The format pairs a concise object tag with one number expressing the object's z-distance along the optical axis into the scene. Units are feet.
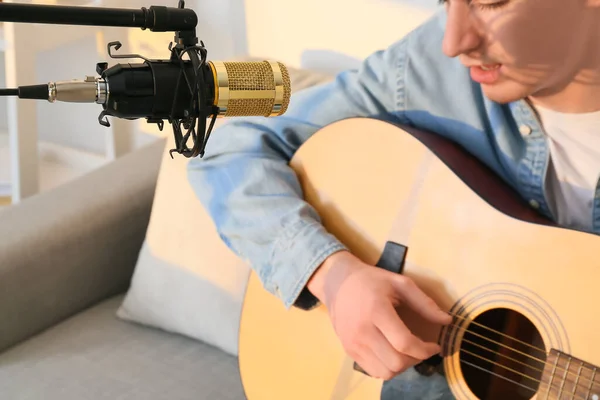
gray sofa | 3.49
